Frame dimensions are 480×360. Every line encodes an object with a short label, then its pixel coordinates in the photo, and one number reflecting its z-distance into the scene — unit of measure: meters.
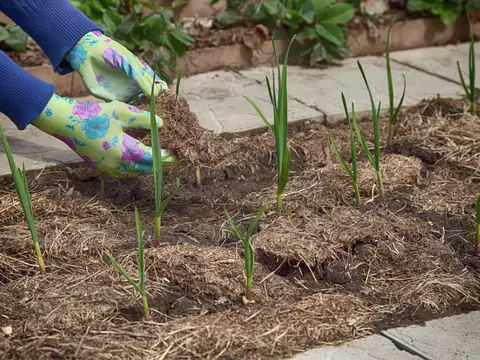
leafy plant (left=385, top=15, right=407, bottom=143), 2.59
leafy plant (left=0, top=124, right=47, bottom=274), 1.87
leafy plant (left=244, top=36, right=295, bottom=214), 2.09
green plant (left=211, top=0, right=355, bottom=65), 3.63
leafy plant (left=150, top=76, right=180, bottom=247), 1.91
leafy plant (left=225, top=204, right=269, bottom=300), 1.83
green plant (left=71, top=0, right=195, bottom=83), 3.34
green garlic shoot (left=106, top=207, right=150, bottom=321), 1.77
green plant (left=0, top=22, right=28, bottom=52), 3.24
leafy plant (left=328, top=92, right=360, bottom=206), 2.24
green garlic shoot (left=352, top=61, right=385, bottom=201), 2.29
